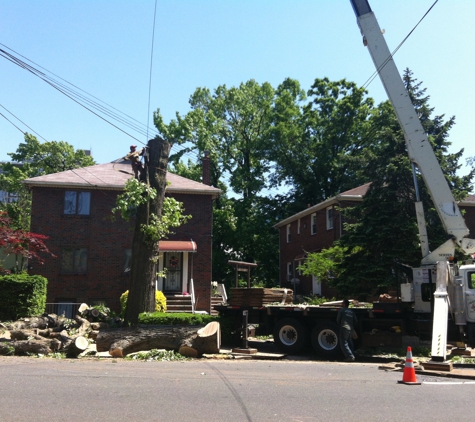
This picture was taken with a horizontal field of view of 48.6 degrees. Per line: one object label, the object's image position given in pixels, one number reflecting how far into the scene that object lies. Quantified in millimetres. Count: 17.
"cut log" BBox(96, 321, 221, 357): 13516
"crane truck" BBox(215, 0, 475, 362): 12656
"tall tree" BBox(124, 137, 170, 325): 15273
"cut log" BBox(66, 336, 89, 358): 13188
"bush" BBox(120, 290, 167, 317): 21141
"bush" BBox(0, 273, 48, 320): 19094
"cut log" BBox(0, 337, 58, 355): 13523
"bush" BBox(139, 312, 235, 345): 14266
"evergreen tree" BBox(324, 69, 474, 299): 18469
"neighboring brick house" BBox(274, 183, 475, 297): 28391
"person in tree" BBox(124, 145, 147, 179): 15484
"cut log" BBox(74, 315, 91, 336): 17225
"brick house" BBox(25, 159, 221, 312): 24953
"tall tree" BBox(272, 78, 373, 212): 40781
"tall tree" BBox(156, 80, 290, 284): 40031
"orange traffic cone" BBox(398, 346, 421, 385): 9086
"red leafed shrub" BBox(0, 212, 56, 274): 18375
